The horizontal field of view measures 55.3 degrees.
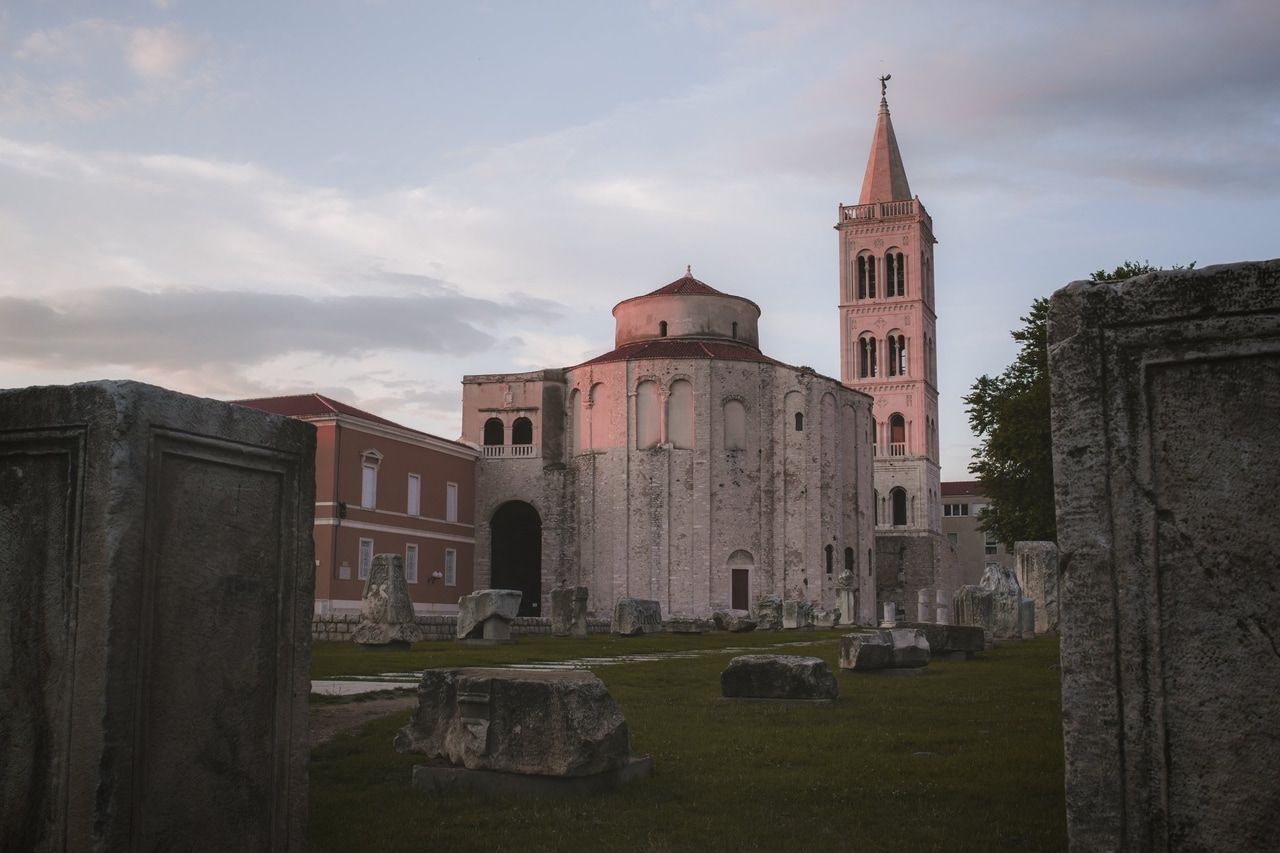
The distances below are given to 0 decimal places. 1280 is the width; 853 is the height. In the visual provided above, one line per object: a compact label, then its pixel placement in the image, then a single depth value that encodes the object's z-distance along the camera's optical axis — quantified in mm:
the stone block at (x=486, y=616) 22656
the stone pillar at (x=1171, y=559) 3543
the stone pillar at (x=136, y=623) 4039
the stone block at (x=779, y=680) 9961
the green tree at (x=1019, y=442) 28375
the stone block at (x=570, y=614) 27891
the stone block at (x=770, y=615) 35500
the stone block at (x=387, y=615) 19297
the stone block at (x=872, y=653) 13641
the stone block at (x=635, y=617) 26375
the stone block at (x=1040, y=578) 21078
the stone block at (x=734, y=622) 33094
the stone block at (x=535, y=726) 6090
